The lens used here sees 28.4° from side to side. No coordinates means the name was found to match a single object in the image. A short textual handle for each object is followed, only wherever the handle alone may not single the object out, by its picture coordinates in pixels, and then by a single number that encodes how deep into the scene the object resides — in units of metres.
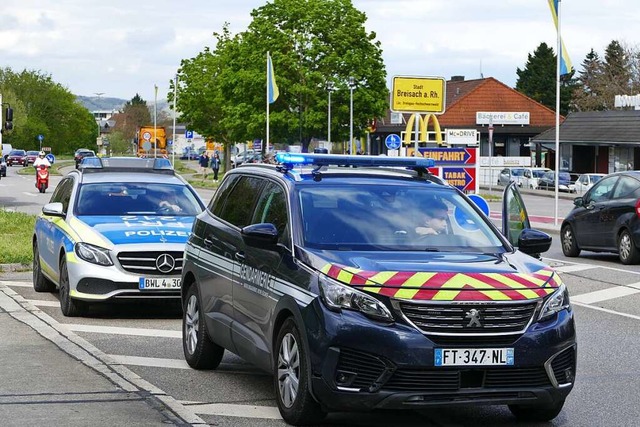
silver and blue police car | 12.87
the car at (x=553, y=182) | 68.44
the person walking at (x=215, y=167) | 76.99
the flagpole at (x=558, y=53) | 32.72
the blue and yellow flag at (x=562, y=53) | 32.83
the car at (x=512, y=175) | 73.50
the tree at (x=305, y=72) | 74.50
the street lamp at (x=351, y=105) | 66.96
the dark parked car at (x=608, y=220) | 20.69
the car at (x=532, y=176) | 71.25
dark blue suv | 7.03
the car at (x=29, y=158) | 117.68
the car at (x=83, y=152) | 99.38
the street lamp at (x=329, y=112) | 67.88
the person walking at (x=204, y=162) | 89.94
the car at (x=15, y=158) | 115.79
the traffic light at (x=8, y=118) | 37.25
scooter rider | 49.75
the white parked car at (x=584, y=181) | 62.88
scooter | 49.25
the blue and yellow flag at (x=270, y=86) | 58.59
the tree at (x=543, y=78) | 142.38
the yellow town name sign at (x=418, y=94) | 26.27
